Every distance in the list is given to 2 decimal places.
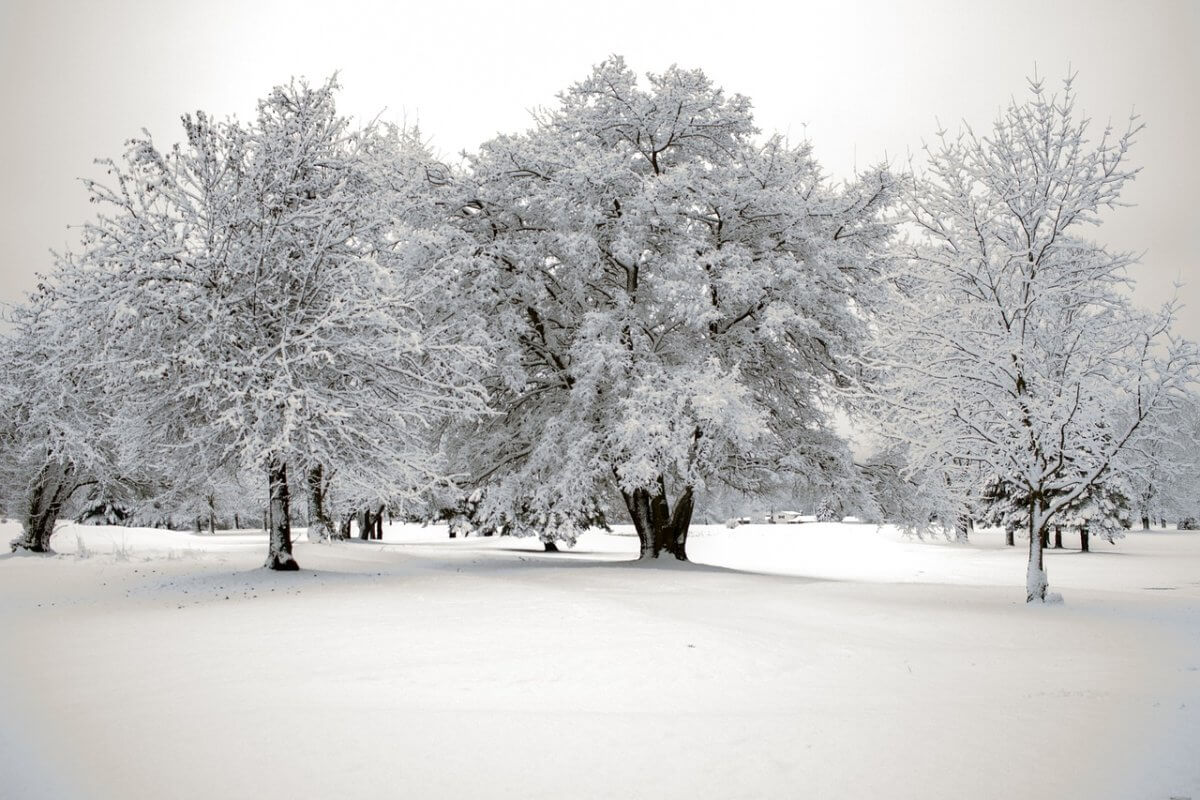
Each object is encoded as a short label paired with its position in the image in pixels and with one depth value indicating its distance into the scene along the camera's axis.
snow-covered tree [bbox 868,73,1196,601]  12.74
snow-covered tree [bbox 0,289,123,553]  24.11
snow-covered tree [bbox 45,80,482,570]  14.45
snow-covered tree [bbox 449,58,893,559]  17.80
